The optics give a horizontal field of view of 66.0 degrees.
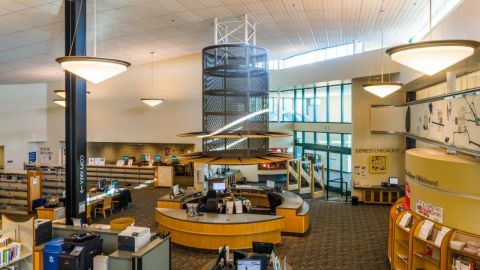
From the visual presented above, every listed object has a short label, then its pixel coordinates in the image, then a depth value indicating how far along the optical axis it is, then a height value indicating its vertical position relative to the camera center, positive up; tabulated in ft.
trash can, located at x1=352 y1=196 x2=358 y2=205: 46.03 -8.24
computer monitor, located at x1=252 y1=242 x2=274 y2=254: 21.15 -6.50
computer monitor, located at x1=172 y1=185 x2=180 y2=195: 40.01 -5.98
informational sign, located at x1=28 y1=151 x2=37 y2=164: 62.44 -3.68
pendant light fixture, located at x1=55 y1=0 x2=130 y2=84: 16.79 +3.27
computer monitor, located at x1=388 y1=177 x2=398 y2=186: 45.75 -5.84
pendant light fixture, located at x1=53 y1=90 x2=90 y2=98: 47.23 +5.59
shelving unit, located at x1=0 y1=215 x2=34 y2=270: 21.09 -5.82
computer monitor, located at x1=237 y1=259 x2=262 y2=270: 17.78 -6.26
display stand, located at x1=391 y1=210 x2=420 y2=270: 23.40 -7.11
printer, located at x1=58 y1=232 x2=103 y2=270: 20.17 -6.51
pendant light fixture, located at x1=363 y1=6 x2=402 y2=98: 30.12 +3.85
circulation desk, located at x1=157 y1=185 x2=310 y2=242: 33.30 -7.03
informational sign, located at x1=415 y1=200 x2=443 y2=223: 20.36 -4.44
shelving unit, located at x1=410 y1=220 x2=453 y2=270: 18.65 -6.50
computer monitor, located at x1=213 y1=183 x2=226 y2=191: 39.39 -5.50
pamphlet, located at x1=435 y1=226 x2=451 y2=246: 19.01 -5.25
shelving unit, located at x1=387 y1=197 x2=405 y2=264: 24.94 -5.95
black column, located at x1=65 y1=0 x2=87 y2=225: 28.91 +0.74
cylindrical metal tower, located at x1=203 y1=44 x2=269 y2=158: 30.01 +2.99
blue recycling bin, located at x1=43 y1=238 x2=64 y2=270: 21.04 -6.74
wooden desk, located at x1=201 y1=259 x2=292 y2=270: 19.16 -6.94
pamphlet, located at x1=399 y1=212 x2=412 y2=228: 22.71 -5.34
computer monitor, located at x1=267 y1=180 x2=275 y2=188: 43.57 -5.88
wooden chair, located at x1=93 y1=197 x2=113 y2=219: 41.04 -8.10
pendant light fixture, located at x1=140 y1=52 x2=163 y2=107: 51.64 +4.81
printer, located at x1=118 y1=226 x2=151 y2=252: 20.33 -5.81
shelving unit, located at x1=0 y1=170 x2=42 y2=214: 44.14 -6.57
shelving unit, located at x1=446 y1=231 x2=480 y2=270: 17.83 -5.90
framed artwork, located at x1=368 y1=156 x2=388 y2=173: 46.88 -3.70
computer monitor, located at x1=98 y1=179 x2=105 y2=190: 46.78 -6.33
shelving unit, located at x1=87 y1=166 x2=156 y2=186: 60.54 -6.56
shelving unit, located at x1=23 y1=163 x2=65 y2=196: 49.44 -6.12
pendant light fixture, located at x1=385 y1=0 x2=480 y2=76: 12.04 +2.77
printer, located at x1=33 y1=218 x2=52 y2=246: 22.20 -5.84
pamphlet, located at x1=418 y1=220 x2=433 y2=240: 20.17 -5.31
